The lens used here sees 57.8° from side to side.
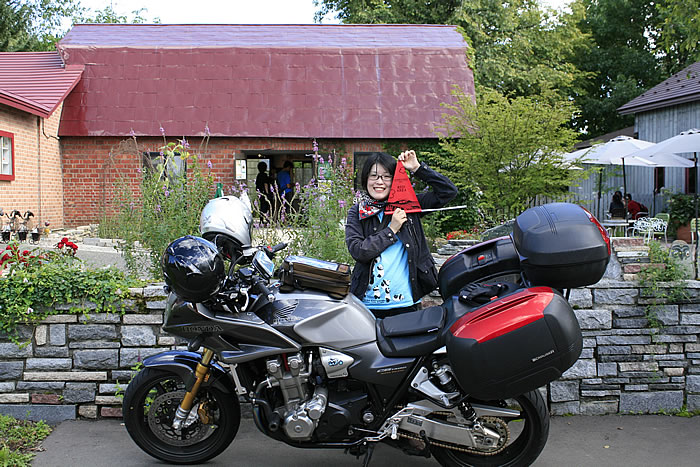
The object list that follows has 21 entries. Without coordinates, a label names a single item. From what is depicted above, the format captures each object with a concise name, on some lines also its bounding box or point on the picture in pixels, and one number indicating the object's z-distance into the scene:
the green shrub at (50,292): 4.22
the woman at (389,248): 3.74
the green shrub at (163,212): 5.17
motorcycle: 3.06
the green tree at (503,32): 23.03
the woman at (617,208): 13.97
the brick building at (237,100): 14.89
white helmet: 3.28
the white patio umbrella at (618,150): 13.20
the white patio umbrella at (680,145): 11.34
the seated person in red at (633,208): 15.86
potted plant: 15.56
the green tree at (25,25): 27.86
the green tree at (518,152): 6.95
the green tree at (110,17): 40.03
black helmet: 3.12
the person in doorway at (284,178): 15.02
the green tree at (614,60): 29.42
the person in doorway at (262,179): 14.48
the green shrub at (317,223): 5.21
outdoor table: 11.79
